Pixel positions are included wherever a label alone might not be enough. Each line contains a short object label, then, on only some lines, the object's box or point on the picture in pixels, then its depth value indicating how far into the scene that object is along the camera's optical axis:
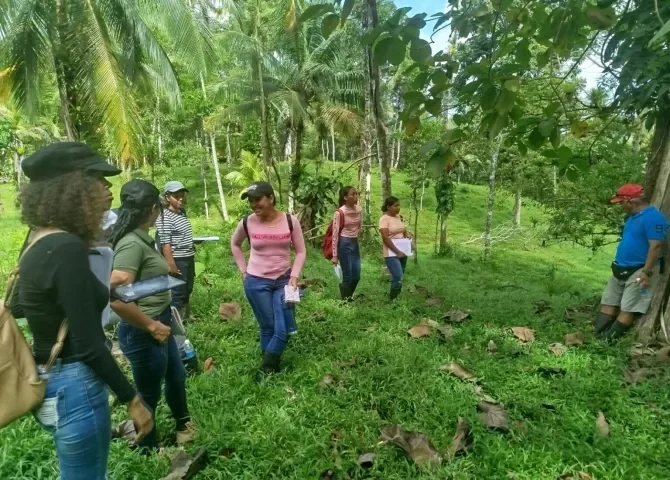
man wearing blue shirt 4.45
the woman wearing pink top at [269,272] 4.02
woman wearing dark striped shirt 5.16
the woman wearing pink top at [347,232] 6.33
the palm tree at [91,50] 9.35
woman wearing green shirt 2.63
